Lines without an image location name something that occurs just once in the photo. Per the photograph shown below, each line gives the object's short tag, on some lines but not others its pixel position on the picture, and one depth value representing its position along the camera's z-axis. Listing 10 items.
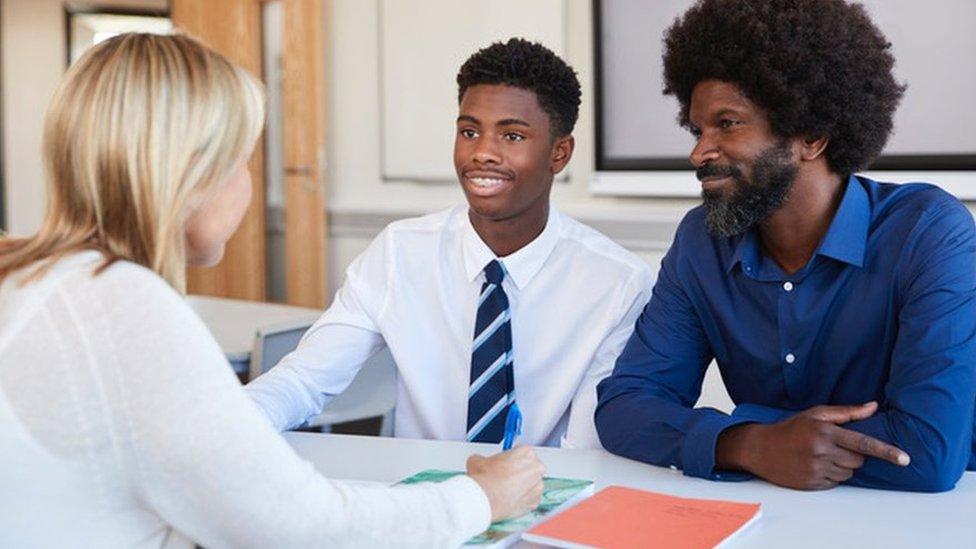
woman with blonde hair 1.05
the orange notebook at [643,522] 1.28
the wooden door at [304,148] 5.61
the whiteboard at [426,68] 5.02
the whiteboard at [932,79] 3.75
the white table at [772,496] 1.33
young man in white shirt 2.12
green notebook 1.30
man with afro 1.61
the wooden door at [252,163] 5.96
